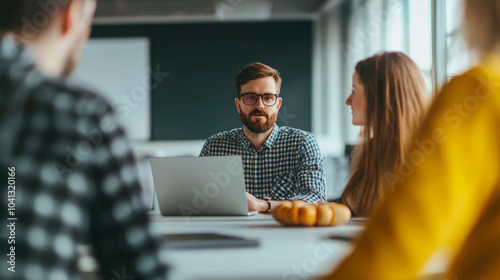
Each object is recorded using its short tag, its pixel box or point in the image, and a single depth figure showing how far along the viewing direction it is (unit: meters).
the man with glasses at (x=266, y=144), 2.73
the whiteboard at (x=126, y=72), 8.09
